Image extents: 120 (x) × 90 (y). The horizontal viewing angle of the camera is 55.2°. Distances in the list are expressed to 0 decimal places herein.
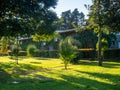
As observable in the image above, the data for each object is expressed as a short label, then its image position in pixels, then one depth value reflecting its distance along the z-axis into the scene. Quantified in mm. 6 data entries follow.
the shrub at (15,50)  14212
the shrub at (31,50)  22252
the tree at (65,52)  10935
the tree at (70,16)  47091
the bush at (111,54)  17593
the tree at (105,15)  10386
